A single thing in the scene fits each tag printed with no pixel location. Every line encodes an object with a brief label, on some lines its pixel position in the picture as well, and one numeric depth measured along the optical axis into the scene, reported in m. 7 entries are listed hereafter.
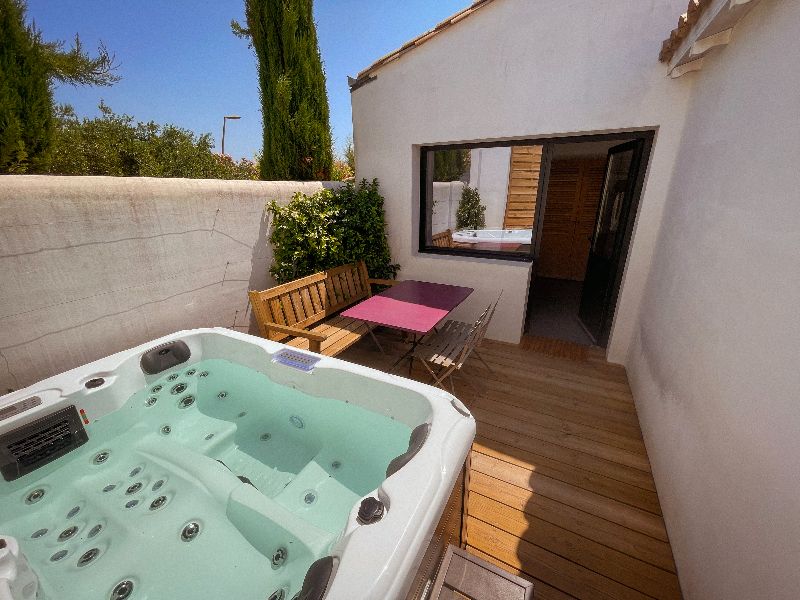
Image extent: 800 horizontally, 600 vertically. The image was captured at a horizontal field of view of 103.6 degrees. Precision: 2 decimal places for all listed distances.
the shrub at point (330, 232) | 3.64
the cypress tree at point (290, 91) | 4.15
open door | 3.49
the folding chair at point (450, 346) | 2.90
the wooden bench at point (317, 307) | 3.04
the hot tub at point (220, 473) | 1.37
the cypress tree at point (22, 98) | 2.32
